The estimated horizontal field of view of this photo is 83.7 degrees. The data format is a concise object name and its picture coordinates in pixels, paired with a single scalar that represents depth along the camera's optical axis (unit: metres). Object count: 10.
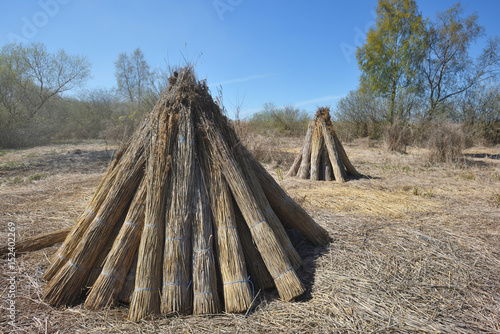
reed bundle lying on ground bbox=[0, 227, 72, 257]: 3.01
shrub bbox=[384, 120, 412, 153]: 12.81
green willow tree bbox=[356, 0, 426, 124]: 16.58
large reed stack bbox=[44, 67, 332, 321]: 2.16
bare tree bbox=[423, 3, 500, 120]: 15.73
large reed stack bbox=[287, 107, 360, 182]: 6.93
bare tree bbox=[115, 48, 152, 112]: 28.09
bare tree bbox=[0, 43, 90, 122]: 19.31
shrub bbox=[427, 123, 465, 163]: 9.38
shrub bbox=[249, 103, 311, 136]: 19.98
